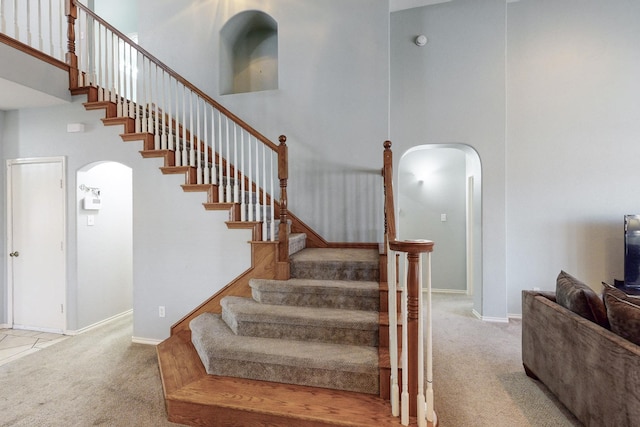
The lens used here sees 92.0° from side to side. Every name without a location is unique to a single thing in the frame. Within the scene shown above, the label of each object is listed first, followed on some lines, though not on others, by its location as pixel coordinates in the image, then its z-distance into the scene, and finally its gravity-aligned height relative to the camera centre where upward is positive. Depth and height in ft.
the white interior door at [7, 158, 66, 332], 11.96 -1.20
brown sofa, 4.99 -2.98
